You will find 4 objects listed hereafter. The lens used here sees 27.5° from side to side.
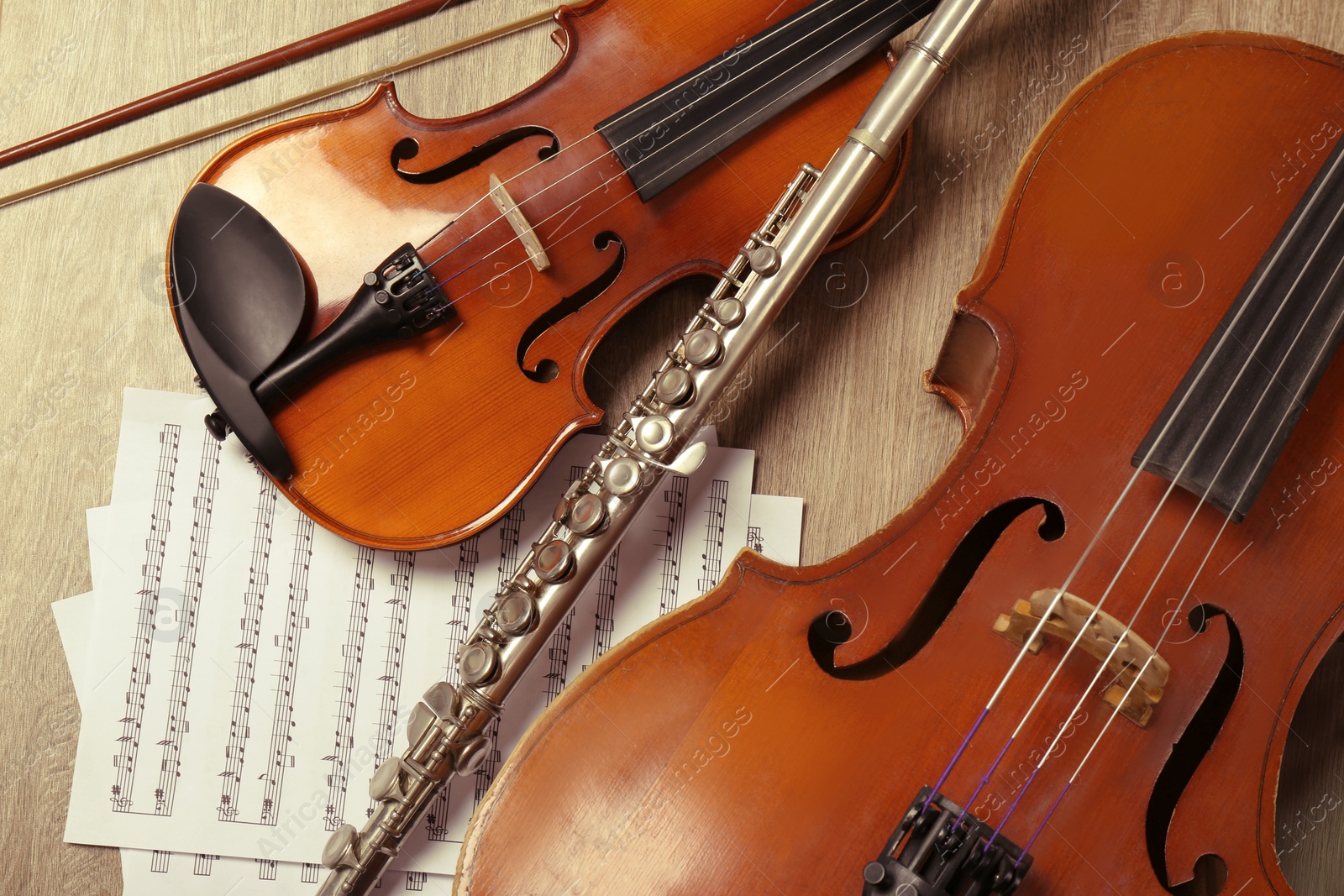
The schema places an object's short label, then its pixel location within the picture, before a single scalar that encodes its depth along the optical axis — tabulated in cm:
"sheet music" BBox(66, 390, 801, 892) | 128
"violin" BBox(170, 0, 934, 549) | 123
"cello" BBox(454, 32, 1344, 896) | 115
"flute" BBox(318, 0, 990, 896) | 121
